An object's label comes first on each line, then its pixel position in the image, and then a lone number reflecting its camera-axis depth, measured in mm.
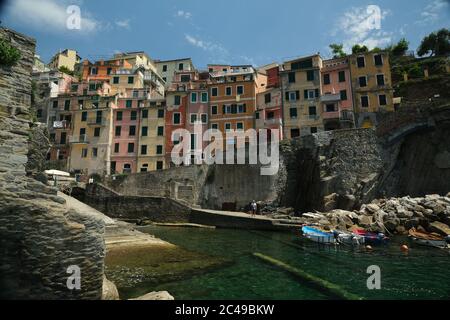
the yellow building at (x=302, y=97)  41000
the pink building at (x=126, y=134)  46219
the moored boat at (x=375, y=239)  18031
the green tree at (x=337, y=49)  51156
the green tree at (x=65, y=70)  63312
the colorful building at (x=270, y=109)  42125
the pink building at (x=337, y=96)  39062
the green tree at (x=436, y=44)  54447
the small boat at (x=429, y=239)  16953
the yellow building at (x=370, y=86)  38594
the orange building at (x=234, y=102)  44625
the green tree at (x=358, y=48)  50312
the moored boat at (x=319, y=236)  17938
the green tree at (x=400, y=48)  57250
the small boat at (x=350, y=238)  17484
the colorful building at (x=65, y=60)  69938
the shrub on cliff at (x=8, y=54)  7957
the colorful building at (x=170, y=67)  68450
